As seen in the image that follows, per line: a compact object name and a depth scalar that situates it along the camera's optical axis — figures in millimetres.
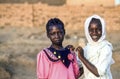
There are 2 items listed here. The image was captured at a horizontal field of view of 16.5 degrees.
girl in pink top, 2805
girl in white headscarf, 2889
